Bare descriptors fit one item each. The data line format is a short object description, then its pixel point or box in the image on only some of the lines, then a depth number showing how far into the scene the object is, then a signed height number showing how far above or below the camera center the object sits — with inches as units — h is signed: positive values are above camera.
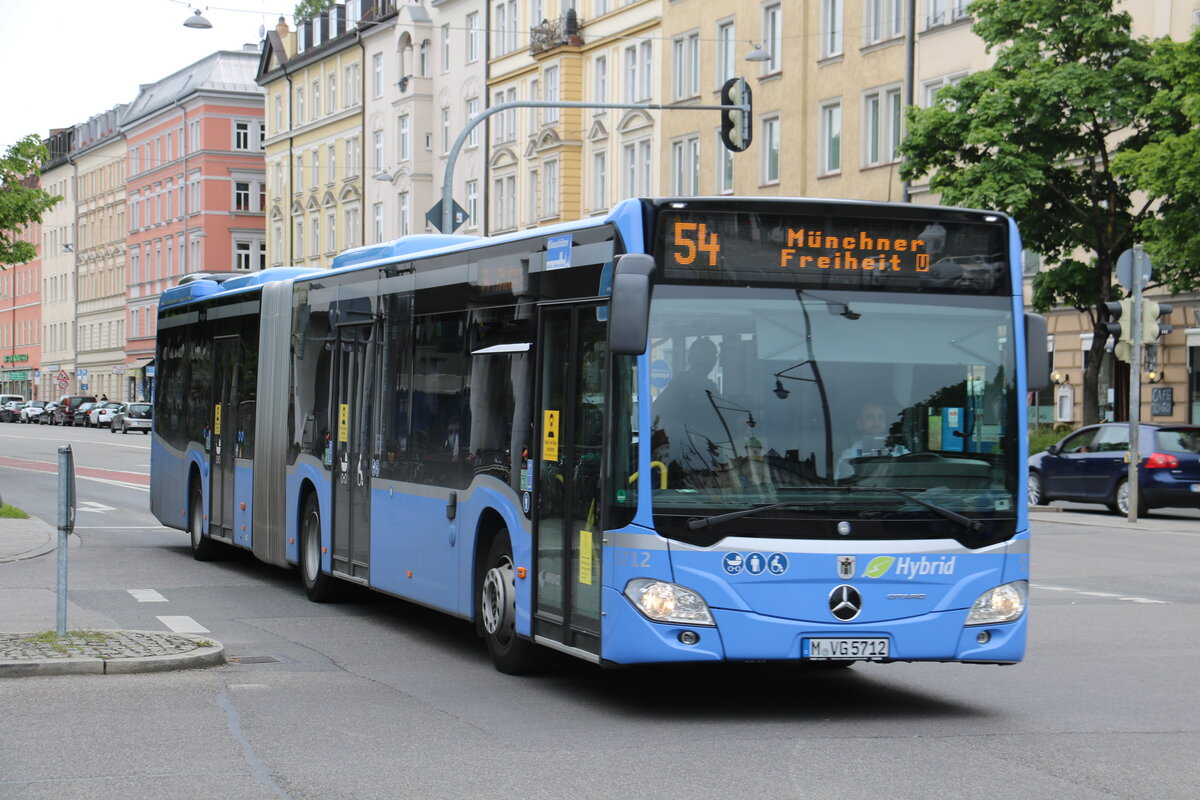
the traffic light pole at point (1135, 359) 1082.7 +23.1
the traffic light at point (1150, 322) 1108.5 +45.3
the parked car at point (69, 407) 3865.7 -32.5
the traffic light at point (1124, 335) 1106.7 +37.7
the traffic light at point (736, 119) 1117.7 +163.9
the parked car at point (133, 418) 3216.0 -44.3
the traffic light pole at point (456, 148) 1119.0 +148.1
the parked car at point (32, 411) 4178.2 -44.1
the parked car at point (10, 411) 4367.4 -46.4
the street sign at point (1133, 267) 1083.3 +76.0
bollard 452.8 -29.3
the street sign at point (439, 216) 1144.2 +108.9
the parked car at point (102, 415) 3546.8 -44.0
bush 1455.8 -31.2
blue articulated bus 375.6 -8.0
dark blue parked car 1135.0 -43.5
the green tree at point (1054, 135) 1386.6 +196.3
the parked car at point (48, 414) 4020.7 -48.3
